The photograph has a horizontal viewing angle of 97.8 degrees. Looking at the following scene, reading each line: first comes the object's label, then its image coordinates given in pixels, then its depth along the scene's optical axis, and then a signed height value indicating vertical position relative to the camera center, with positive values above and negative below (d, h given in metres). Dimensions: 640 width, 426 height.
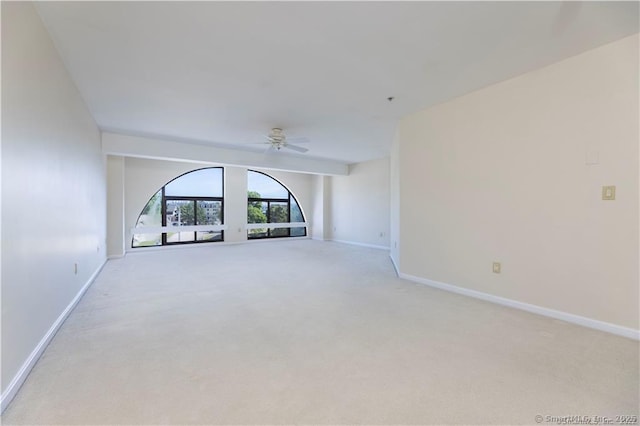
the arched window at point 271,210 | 8.73 +0.02
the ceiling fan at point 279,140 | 4.87 +1.27
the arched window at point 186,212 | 7.15 -0.03
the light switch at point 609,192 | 2.40 +0.15
